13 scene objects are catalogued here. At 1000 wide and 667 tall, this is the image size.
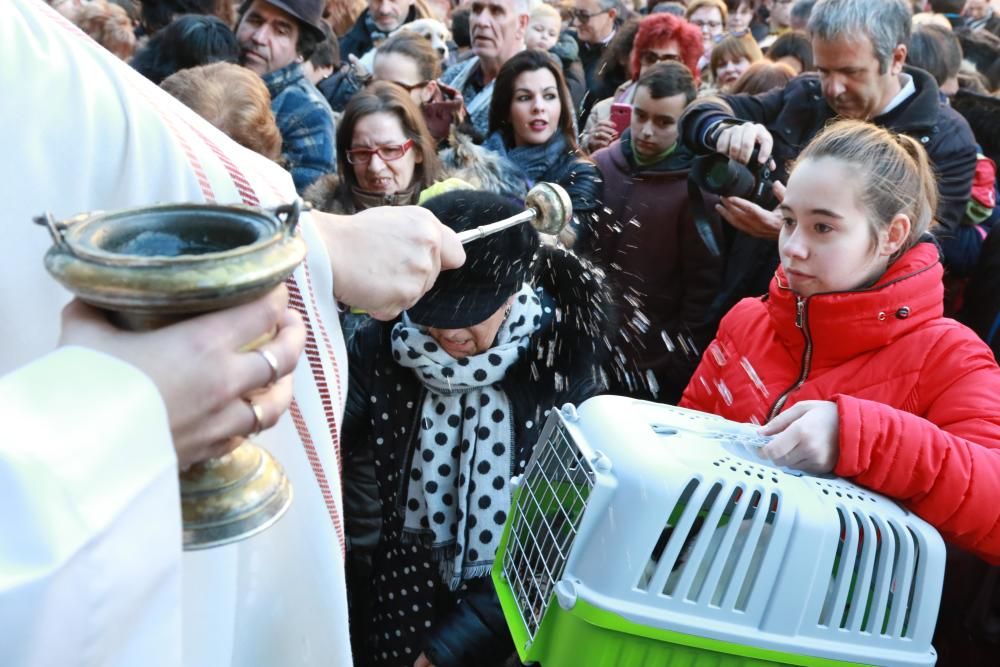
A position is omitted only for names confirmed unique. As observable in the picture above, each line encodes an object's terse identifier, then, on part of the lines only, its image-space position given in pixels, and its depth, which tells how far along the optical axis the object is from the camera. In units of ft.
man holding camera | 8.85
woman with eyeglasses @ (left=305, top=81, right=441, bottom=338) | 9.97
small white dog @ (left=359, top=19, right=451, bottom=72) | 16.53
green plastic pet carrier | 4.26
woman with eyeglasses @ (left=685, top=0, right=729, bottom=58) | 19.97
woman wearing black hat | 6.88
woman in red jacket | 4.77
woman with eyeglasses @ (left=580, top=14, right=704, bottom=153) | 14.19
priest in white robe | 3.80
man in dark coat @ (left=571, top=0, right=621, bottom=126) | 20.77
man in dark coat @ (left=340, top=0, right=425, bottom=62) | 19.22
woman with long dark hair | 11.27
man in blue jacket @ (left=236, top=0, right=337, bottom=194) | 11.75
